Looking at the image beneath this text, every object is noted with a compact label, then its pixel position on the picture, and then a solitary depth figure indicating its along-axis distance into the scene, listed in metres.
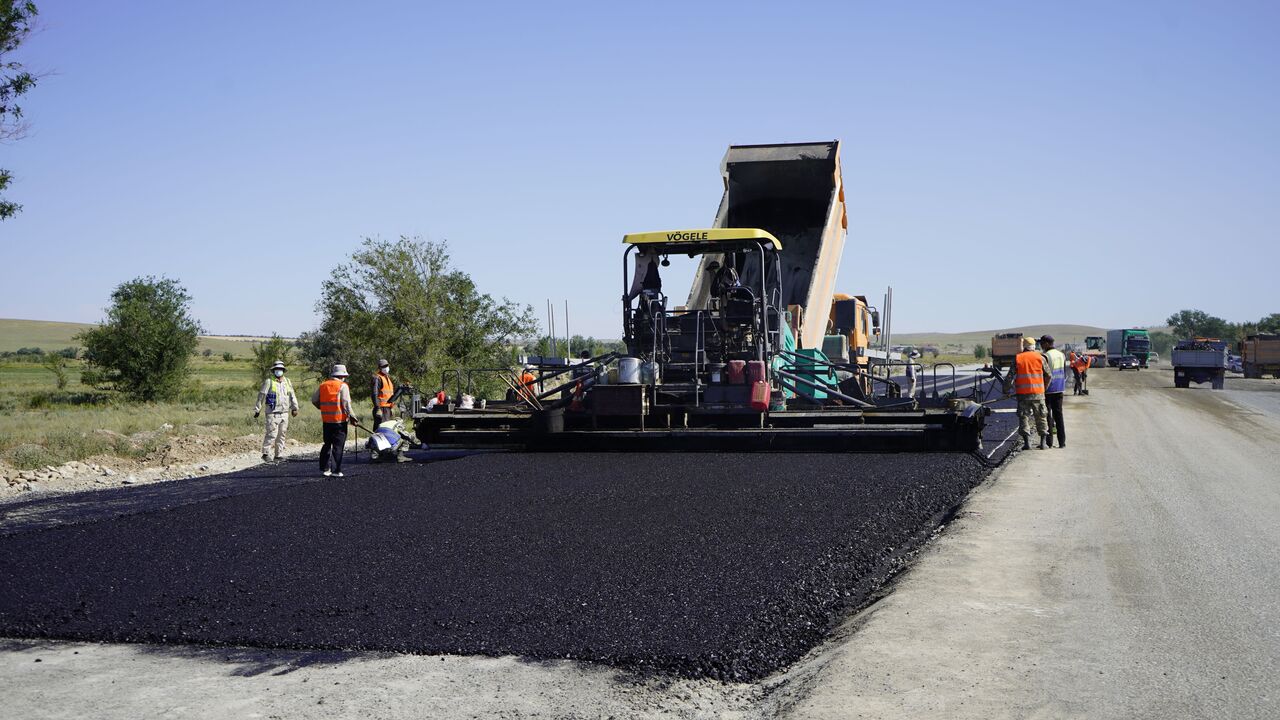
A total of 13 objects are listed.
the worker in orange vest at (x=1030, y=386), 13.54
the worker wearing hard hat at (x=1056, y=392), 13.76
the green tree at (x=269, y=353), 44.44
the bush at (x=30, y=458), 13.62
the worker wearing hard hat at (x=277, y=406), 13.84
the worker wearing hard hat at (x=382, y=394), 13.37
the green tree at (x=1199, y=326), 113.69
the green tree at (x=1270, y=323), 98.89
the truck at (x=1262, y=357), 47.81
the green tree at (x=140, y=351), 38.81
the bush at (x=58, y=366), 45.72
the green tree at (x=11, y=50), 16.11
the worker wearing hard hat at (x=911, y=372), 14.16
